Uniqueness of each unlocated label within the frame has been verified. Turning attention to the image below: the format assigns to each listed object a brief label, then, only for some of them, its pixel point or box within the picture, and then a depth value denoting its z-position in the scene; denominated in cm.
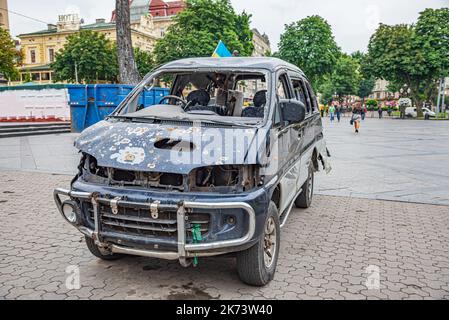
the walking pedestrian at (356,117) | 2156
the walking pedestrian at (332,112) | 3762
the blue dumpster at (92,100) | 1511
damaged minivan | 310
